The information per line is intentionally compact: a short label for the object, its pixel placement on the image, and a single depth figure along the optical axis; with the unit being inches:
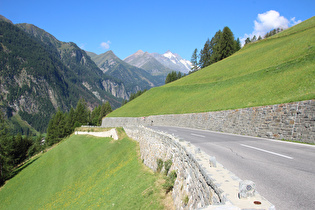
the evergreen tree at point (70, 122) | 3625.7
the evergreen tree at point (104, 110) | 4510.3
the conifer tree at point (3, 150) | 1637.6
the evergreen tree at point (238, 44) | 3980.1
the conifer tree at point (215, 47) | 3465.6
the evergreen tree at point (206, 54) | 3878.2
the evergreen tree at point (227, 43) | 3265.3
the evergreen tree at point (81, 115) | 4020.9
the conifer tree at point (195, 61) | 4309.8
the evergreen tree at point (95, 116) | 4643.5
